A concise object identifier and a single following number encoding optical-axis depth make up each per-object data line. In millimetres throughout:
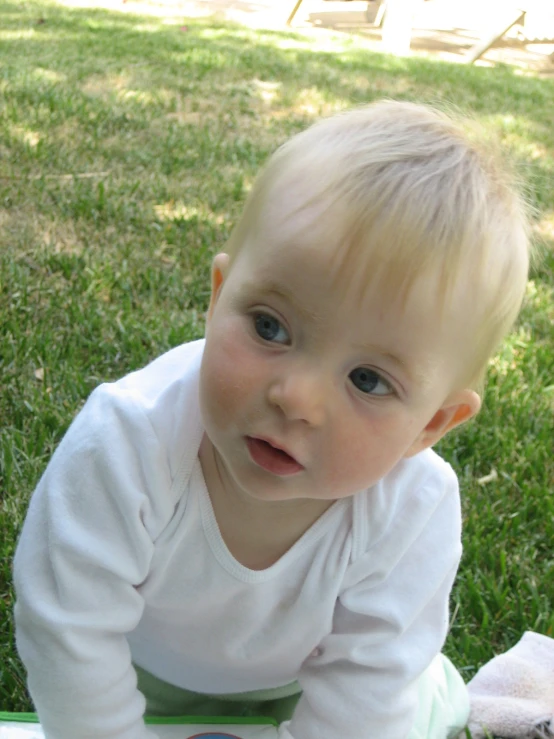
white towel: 919
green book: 863
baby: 731
